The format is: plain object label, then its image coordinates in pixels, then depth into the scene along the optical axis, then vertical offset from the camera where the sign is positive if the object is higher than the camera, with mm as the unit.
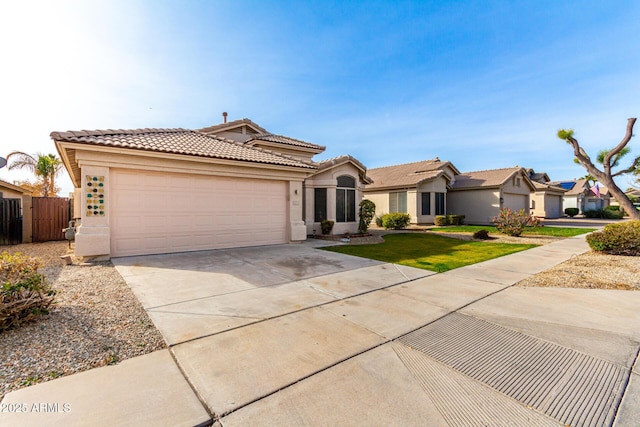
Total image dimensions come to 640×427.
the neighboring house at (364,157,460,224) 21469 +1898
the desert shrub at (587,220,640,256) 9141 -931
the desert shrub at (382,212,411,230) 18859 -507
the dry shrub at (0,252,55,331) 3504 -1051
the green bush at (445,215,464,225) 22344 -491
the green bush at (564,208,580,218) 34344 +86
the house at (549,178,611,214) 36562 +2215
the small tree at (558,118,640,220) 16172 +2936
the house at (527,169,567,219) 29922 +1410
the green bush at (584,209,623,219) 31438 -177
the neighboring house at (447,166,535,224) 23222 +1818
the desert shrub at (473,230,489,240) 14102 -1136
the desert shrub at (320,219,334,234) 13867 -606
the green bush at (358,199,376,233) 14805 +47
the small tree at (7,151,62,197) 19734 +3977
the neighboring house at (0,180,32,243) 11883 +174
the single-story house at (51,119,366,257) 7875 +827
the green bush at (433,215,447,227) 21859 -534
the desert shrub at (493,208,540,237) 15182 -528
